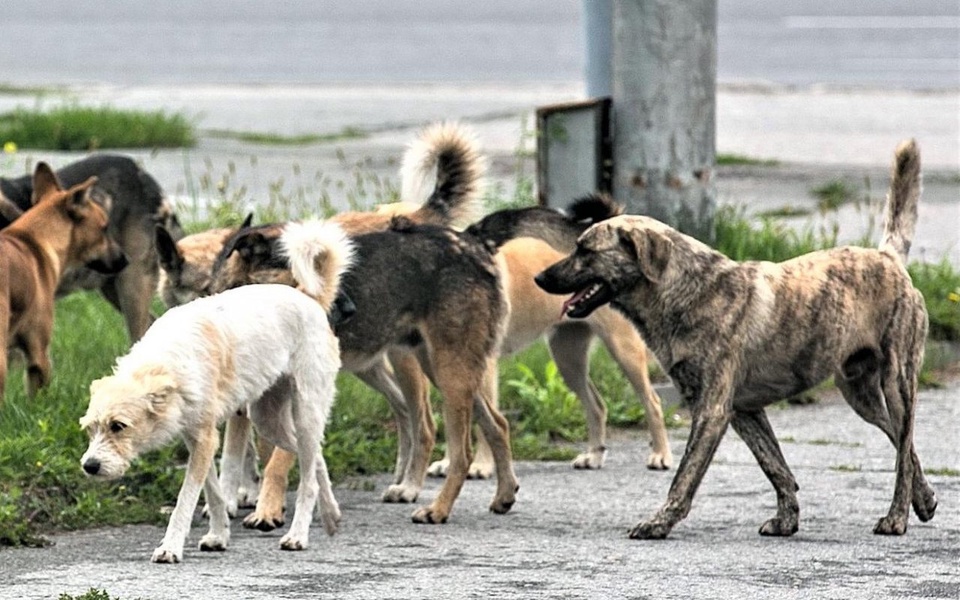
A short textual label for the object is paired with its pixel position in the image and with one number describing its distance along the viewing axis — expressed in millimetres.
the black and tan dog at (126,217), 21109
